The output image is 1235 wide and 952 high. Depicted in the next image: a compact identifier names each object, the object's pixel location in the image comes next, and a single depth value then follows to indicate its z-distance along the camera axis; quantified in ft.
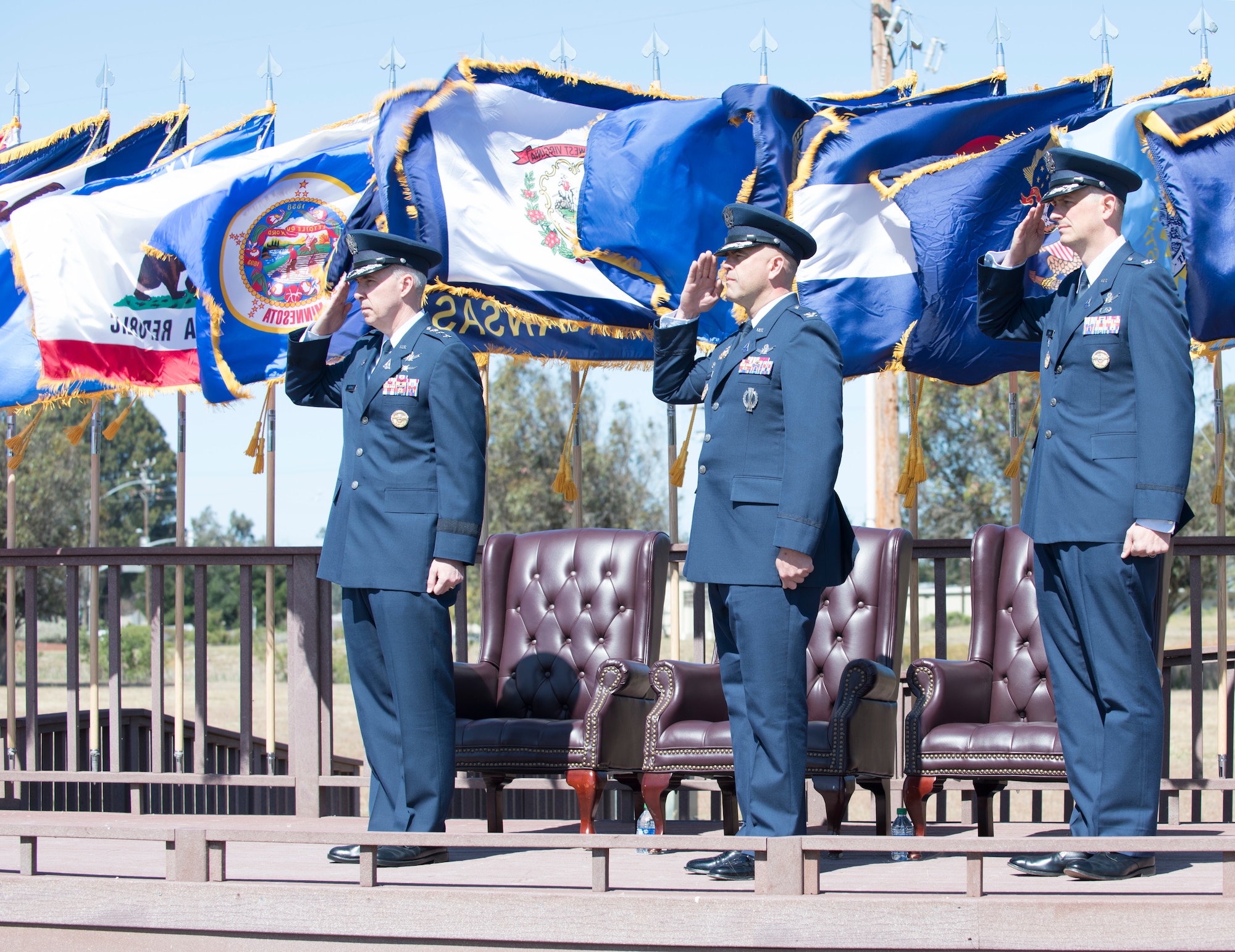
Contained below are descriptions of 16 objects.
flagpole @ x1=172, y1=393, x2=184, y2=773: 40.88
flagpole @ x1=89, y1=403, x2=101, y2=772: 41.52
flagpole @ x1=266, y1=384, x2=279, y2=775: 40.01
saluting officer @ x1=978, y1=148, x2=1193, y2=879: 23.16
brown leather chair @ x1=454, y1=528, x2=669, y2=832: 32.27
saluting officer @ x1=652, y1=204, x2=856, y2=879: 24.54
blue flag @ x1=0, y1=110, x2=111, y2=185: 62.39
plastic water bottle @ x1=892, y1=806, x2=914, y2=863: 30.94
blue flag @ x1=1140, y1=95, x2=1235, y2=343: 35.70
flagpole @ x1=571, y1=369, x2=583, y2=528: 44.06
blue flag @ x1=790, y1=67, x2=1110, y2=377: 38.81
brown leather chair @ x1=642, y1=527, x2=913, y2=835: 29.91
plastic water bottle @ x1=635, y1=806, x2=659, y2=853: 31.76
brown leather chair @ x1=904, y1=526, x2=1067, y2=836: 29.63
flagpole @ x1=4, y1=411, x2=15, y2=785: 42.04
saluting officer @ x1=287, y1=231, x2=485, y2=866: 26.63
